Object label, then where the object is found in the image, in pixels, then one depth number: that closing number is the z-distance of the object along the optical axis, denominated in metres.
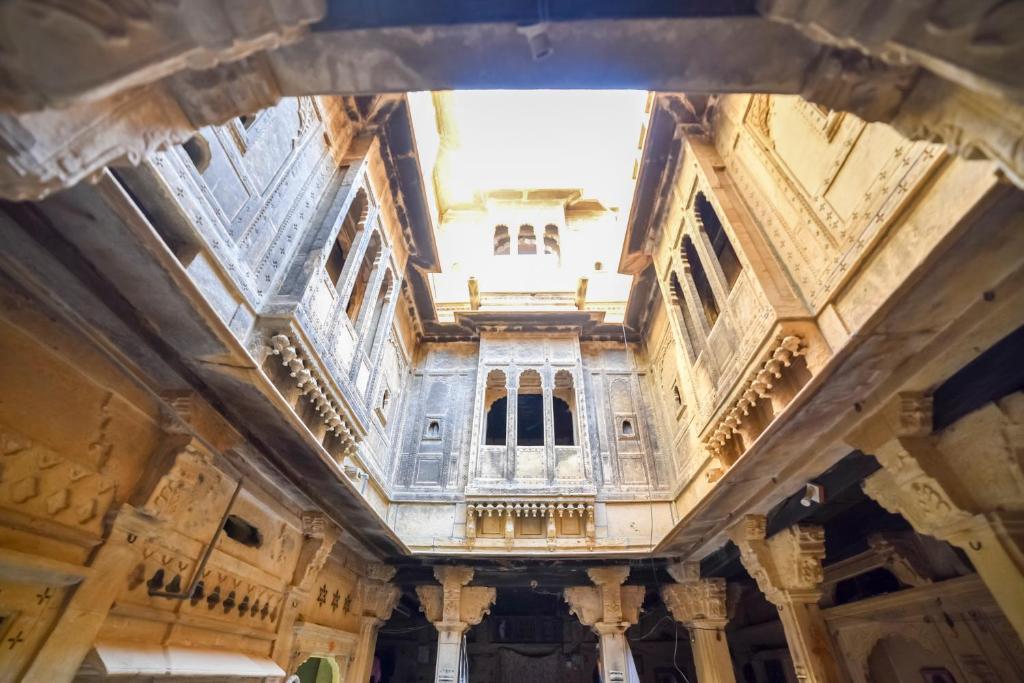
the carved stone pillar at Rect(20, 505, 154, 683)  2.89
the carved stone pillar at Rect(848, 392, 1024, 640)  3.00
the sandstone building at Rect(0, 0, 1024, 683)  1.71
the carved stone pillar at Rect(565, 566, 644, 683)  7.92
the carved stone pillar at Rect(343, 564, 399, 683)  8.08
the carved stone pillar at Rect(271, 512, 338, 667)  5.66
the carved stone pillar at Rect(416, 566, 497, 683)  8.02
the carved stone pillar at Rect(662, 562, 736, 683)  7.50
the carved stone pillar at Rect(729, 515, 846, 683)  5.22
